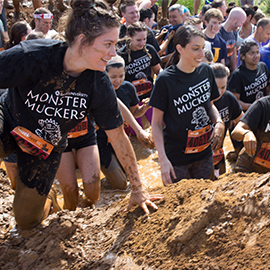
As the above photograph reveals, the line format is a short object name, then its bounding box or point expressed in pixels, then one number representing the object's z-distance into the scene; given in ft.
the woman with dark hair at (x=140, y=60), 17.04
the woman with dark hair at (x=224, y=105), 12.96
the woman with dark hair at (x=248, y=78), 16.16
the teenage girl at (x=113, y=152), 14.28
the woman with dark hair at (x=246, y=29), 25.02
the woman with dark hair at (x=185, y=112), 10.18
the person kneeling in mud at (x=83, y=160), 11.37
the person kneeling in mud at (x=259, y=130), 11.22
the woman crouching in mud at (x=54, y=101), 6.84
